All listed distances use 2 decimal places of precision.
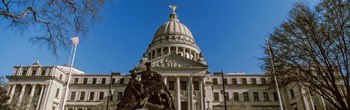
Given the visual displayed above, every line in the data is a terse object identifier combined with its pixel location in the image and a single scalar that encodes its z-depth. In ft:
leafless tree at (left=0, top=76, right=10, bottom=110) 77.18
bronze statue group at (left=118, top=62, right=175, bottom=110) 39.06
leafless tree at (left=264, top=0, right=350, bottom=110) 40.29
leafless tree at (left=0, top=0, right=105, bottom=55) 26.82
